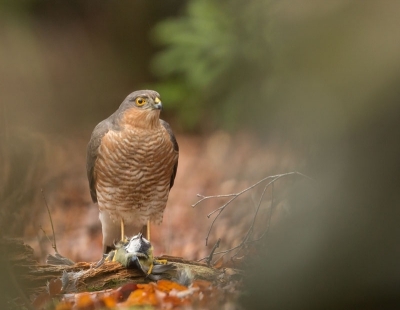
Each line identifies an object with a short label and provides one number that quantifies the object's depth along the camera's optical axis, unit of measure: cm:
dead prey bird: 571
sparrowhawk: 630
